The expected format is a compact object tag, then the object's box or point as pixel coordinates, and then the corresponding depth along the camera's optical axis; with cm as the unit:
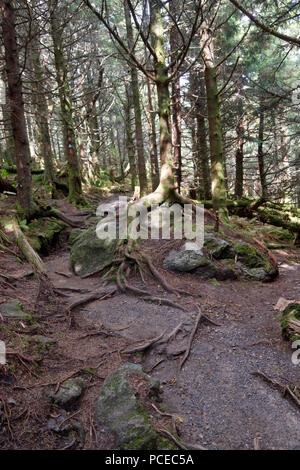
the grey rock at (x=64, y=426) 252
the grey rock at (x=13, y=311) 402
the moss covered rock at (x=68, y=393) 281
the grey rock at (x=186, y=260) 664
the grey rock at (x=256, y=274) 675
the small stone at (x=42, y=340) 367
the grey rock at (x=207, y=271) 660
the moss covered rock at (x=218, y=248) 698
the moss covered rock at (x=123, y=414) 246
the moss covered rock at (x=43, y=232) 841
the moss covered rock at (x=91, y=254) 704
